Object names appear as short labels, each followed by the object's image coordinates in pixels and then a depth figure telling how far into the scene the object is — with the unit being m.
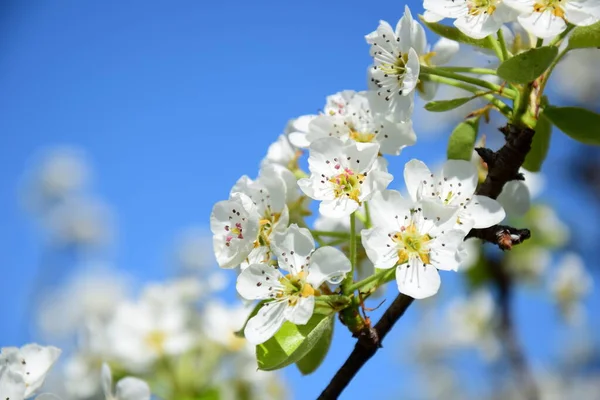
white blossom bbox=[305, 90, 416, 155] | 0.55
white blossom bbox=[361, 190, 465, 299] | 0.53
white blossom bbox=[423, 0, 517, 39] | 0.53
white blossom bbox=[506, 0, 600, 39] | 0.52
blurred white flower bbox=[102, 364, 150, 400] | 0.57
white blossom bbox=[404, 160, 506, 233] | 0.54
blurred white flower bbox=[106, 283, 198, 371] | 0.77
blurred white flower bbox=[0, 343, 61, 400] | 0.55
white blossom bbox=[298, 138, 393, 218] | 0.54
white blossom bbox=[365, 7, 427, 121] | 0.55
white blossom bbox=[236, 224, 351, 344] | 0.53
